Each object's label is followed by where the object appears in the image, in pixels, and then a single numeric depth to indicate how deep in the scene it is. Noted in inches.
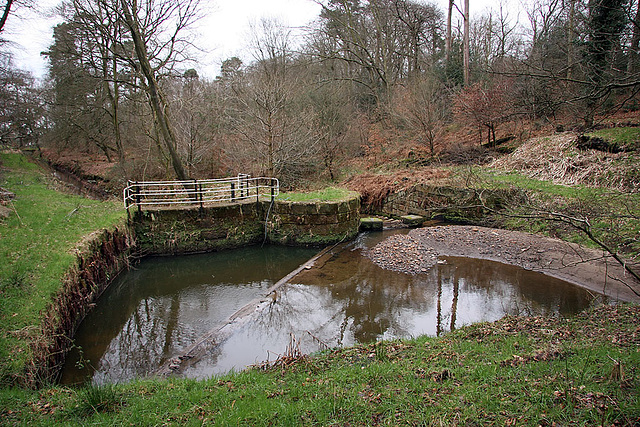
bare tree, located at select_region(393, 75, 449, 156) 710.5
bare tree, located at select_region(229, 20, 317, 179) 607.8
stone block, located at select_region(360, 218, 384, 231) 551.2
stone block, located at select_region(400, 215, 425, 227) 564.7
